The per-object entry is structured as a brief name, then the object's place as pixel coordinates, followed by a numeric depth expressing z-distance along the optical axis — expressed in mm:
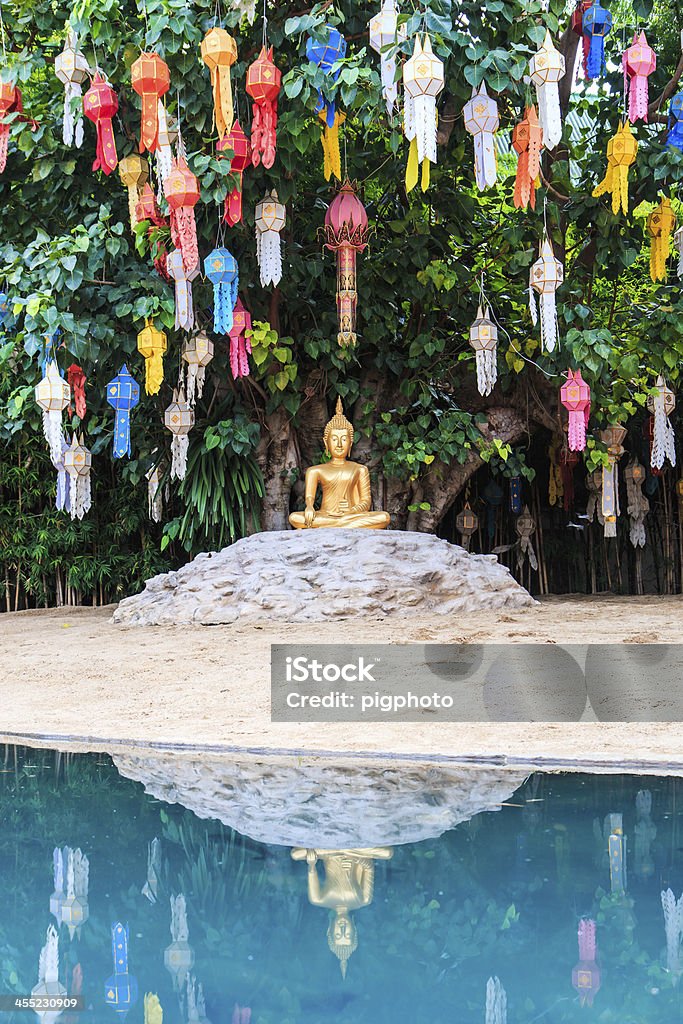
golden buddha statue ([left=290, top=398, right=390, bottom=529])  8109
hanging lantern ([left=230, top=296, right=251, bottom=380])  6949
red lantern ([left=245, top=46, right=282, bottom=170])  6105
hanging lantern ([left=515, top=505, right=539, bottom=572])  10461
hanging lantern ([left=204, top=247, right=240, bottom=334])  6715
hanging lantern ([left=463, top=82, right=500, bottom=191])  6133
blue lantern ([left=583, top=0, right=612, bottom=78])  6512
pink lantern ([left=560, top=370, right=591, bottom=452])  7402
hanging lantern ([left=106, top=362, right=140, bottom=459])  7195
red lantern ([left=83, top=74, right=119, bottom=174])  6180
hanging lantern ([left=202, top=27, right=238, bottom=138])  5934
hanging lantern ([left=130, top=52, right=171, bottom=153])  5938
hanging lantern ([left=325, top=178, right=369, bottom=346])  7465
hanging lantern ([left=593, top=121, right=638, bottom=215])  6801
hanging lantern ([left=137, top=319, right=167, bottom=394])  6836
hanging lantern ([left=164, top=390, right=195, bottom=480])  7496
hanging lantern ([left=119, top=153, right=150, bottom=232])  6836
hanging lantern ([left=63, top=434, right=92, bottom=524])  7574
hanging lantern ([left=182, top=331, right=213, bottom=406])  7184
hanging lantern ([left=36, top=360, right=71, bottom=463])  6797
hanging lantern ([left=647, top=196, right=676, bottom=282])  7293
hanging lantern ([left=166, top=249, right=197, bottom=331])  6551
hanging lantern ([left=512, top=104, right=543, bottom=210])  6465
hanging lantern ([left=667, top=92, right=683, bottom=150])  6844
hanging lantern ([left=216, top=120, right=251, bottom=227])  6387
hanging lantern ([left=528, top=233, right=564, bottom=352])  6898
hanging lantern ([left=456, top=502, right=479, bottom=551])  10234
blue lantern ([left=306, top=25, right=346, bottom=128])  6023
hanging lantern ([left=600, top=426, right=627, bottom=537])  8500
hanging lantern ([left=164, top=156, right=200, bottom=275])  6145
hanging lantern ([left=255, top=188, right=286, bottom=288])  6855
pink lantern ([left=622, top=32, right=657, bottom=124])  6379
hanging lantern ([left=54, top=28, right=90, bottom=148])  6328
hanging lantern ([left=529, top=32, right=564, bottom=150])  6001
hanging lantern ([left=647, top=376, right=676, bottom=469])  8008
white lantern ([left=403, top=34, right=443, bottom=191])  5555
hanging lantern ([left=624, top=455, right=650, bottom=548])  10078
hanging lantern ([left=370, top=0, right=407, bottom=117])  5719
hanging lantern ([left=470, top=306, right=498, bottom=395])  7359
